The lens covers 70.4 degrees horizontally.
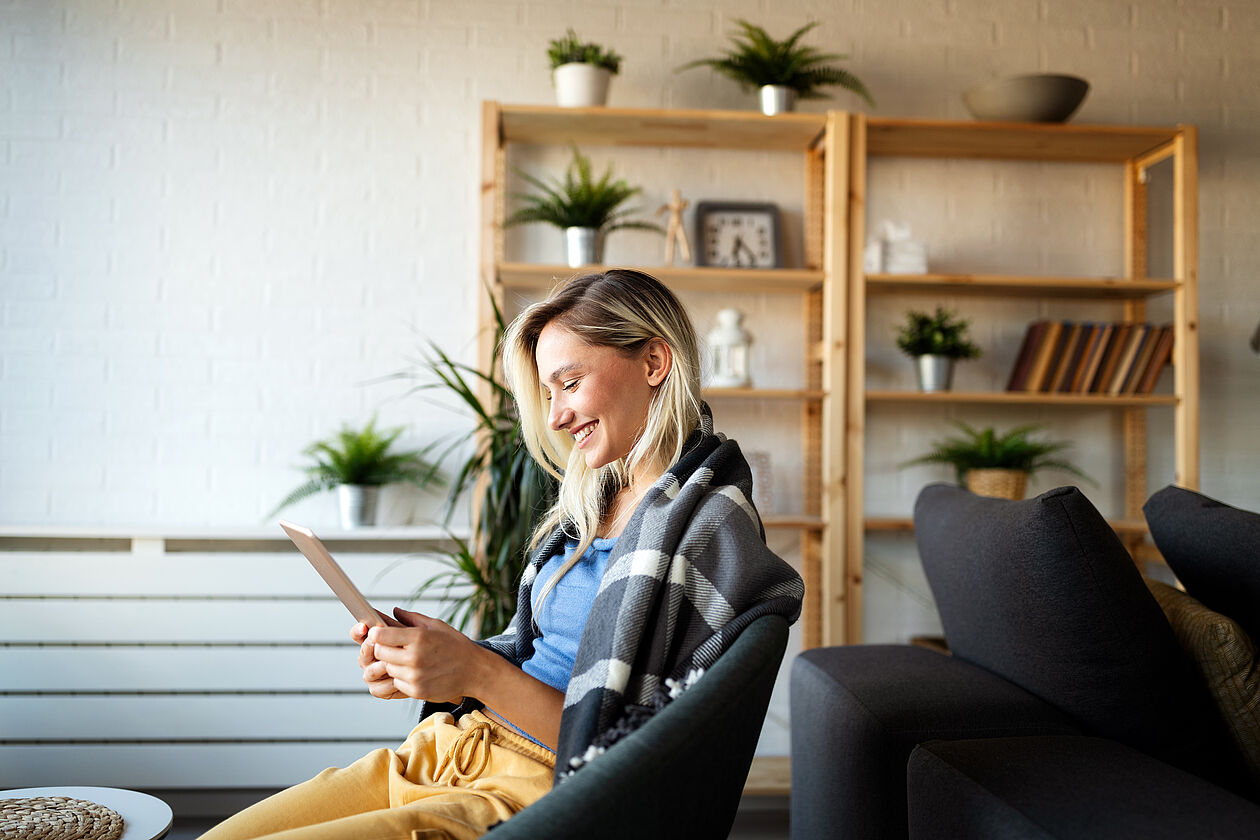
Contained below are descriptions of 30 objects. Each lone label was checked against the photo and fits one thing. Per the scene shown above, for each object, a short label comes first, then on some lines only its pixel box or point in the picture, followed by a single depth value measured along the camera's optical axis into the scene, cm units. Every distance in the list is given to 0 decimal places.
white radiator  242
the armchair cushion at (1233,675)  120
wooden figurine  285
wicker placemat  134
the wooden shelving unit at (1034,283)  271
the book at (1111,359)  278
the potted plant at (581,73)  268
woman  99
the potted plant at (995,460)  271
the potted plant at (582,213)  266
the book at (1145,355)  277
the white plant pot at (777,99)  274
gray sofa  101
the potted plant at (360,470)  265
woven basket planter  271
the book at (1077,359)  278
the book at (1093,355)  277
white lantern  284
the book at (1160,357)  278
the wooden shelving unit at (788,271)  267
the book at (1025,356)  281
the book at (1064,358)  278
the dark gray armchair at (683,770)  70
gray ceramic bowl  274
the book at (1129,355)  277
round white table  141
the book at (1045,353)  277
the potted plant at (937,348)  278
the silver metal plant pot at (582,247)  267
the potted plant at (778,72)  274
